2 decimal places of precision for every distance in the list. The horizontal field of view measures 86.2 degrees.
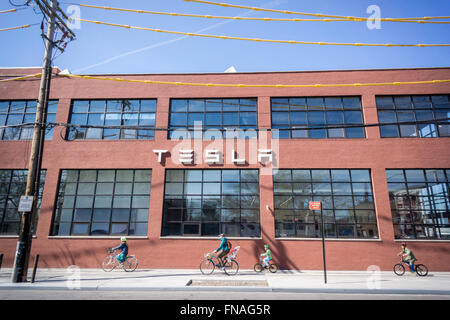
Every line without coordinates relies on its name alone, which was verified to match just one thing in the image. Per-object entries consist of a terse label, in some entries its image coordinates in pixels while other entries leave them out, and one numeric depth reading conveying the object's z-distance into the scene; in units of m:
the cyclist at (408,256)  11.82
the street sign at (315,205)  10.84
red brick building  13.14
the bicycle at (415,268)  11.79
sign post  10.85
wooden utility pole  9.61
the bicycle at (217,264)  11.88
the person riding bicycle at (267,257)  12.12
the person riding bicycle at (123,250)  12.11
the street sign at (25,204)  9.75
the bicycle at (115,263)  12.46
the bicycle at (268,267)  12.17
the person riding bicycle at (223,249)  11.68
